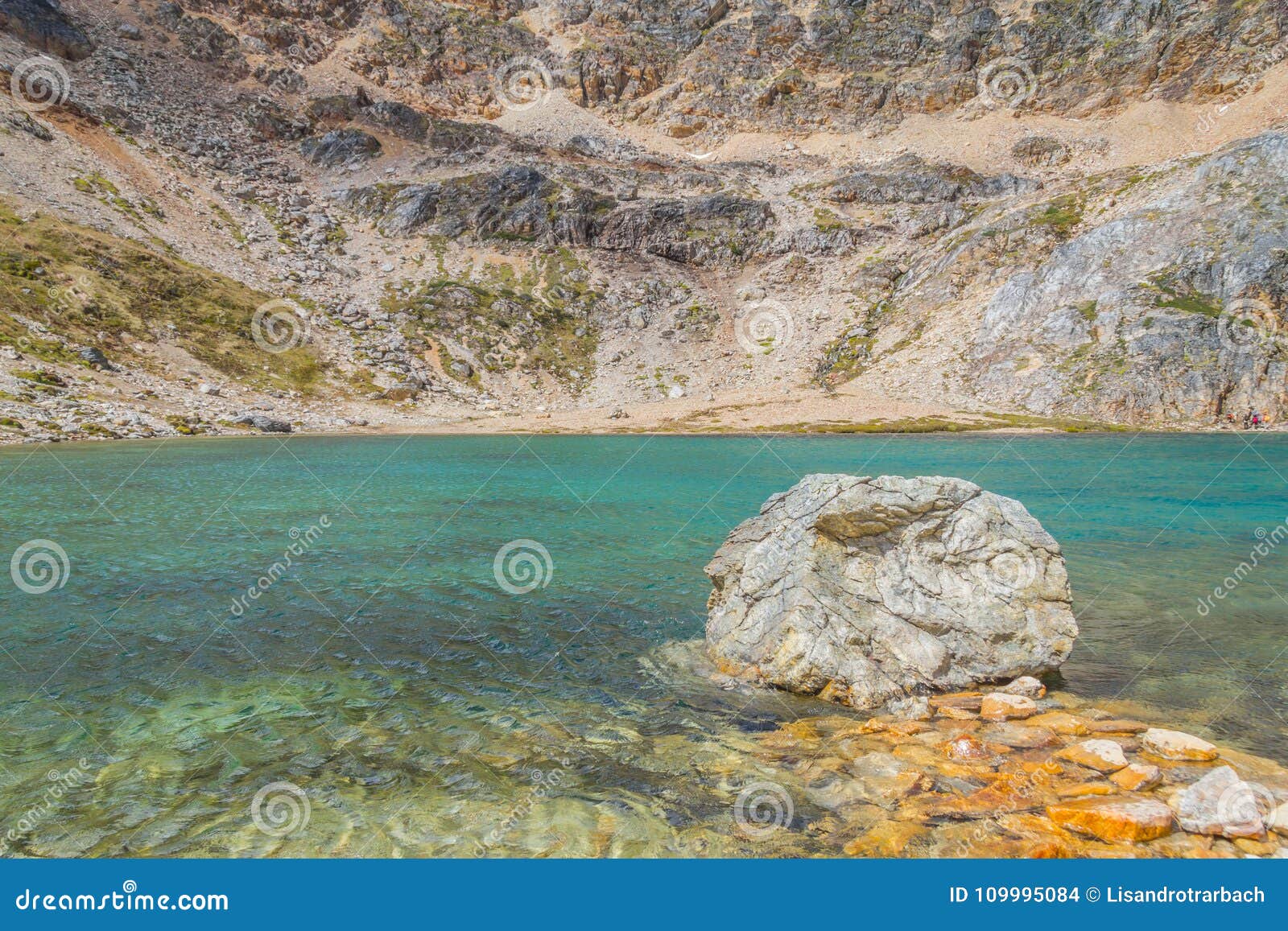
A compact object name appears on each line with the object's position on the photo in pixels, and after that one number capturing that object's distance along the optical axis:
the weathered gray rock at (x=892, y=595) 12.26
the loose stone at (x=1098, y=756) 8.84
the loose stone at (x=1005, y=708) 10.75
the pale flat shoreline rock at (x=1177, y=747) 9.02
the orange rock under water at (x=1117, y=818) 7.27
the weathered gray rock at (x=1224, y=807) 7.08
